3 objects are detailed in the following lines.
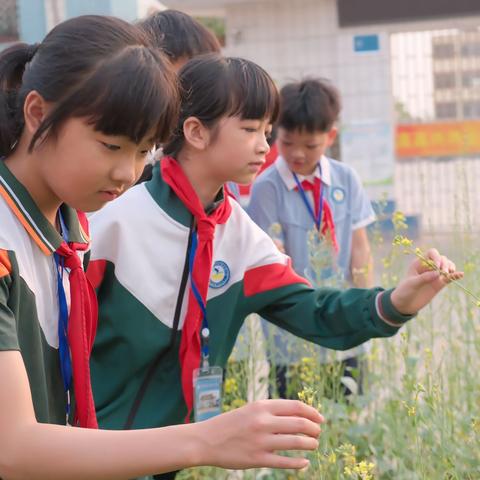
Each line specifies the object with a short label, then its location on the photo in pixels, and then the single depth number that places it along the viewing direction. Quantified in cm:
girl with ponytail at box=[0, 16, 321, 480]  115
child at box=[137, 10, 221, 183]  260
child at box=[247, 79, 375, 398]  327
